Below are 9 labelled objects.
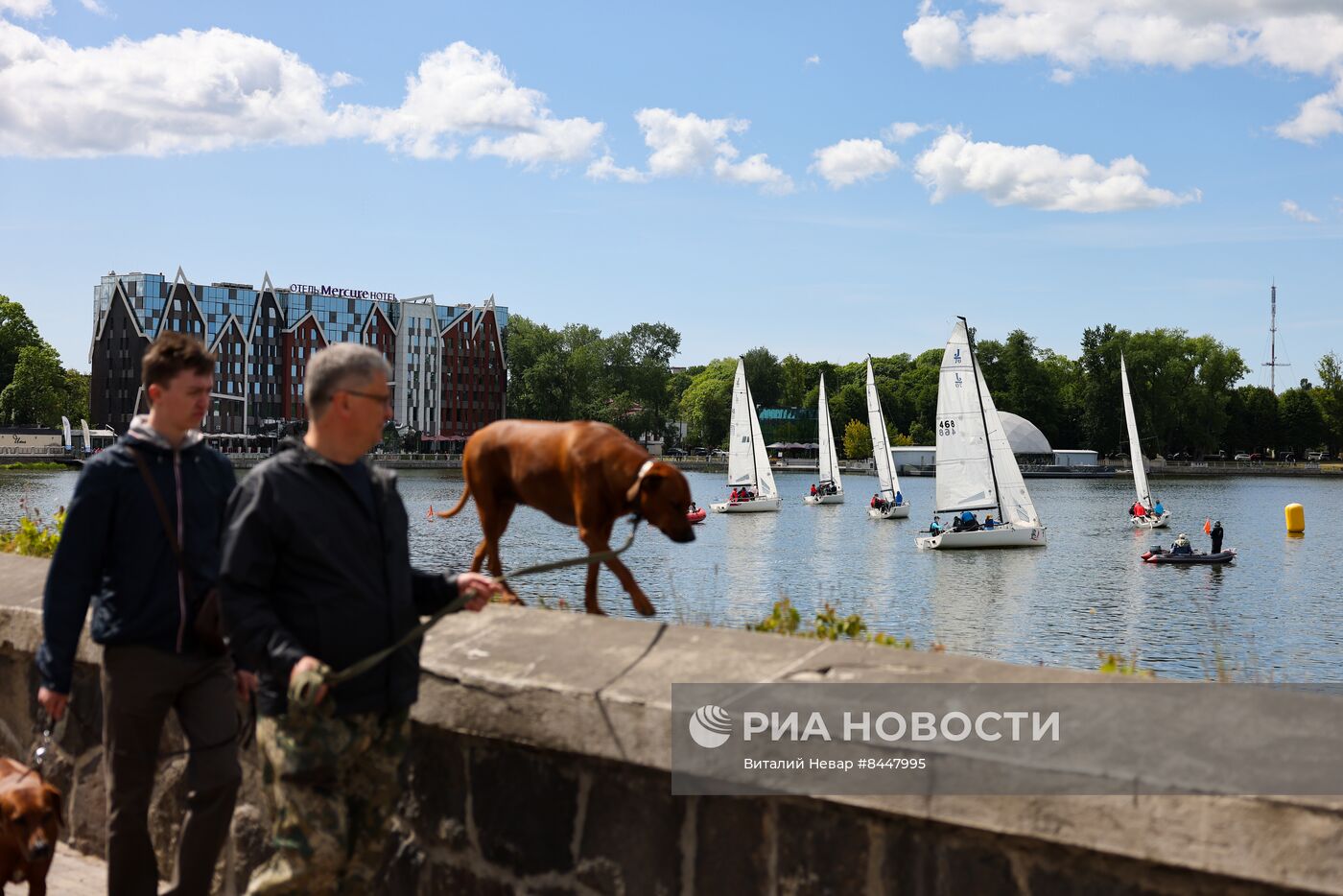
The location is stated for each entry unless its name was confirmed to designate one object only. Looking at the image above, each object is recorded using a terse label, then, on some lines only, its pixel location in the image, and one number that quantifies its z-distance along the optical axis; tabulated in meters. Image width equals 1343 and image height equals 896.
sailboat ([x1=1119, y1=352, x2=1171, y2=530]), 67.38
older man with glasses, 3.12
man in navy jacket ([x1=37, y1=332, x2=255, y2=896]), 3.71
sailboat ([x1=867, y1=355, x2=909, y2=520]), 75.06
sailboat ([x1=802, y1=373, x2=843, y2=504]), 87.69
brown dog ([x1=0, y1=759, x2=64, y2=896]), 3.99
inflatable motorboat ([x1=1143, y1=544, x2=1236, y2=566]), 47.22
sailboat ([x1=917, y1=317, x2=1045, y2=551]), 55.44
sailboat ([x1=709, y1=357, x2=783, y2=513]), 76.25
